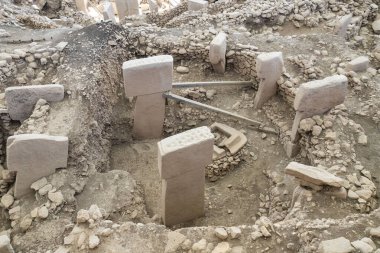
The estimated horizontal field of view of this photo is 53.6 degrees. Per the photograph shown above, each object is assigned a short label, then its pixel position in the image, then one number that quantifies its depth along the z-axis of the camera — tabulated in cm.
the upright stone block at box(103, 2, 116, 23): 933
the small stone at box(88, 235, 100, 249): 338
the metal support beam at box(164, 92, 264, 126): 537
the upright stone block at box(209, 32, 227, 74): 569
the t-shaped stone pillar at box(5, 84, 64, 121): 468
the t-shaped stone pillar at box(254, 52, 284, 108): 515
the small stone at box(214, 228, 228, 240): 337
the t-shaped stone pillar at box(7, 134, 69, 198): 401
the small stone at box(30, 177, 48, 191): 412
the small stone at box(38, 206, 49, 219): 384
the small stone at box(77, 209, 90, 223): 359
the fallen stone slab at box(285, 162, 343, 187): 380
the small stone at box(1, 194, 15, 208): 416
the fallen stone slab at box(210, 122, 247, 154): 526
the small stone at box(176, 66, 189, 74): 610
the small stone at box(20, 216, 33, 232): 381
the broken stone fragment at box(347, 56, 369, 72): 548
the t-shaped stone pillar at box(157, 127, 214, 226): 373
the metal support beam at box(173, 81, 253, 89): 550
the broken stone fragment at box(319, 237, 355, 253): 300
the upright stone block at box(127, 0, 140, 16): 978
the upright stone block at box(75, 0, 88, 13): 1013
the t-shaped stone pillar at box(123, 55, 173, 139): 480
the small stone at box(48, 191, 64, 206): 397
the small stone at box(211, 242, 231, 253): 328
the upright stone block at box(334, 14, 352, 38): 677
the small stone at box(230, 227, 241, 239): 338
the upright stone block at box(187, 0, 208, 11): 830
